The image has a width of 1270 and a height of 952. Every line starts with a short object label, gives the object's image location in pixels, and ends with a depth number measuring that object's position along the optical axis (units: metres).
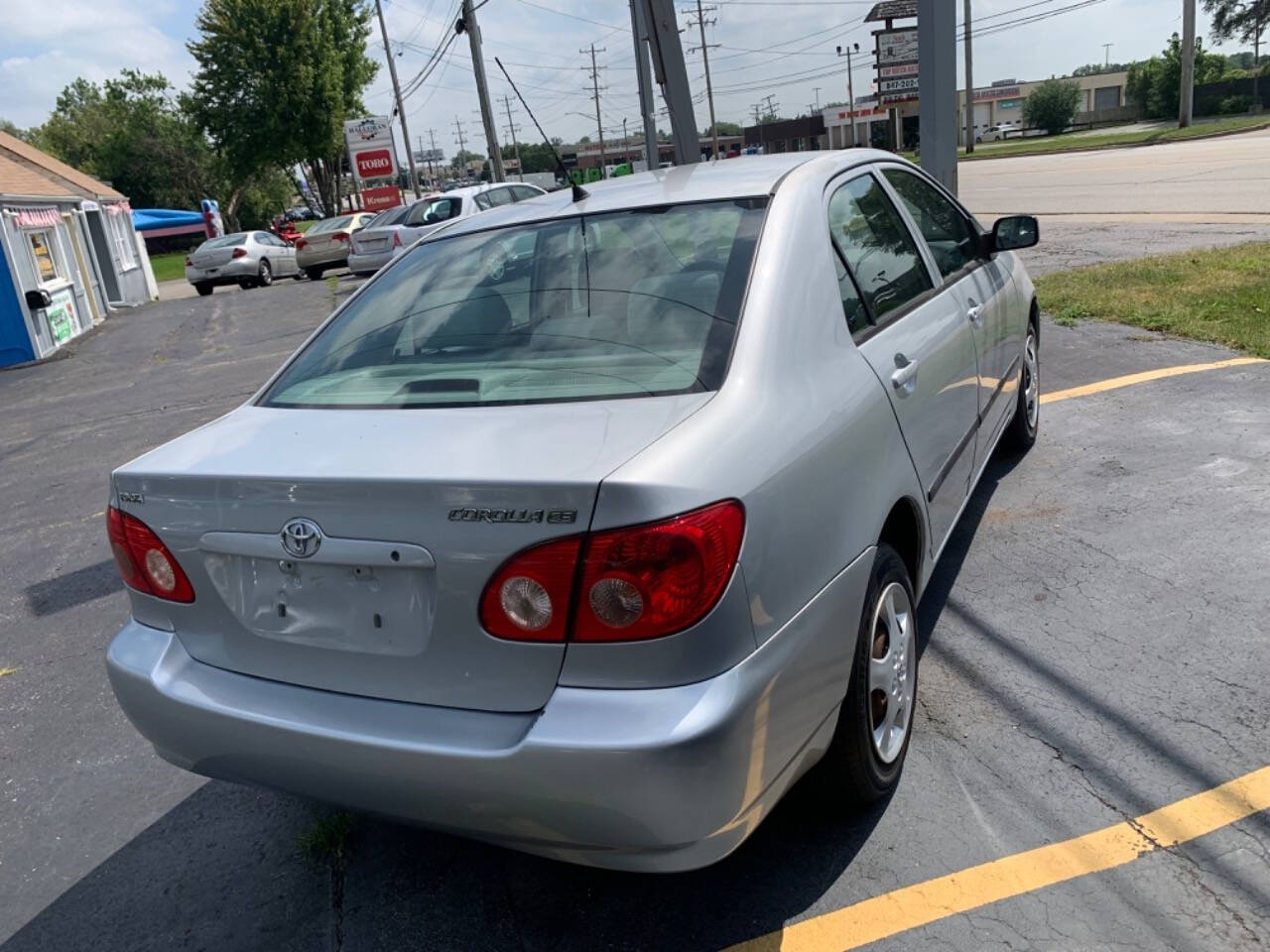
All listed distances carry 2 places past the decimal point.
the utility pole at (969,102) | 57.44
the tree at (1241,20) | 71.44
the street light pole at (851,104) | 83.25
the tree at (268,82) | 45.47
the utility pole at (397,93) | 50.16
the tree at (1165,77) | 66.44
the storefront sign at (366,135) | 41.69
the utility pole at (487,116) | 27.76
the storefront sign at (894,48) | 66.12
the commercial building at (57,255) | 15.53
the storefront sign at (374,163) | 41.59
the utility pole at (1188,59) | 44.69
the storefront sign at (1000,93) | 109.75
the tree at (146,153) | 64.75
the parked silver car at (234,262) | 25.88
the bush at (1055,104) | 74.50
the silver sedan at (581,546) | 1.94
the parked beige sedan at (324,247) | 25.55
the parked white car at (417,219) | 18.45
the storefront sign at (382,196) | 40.97
